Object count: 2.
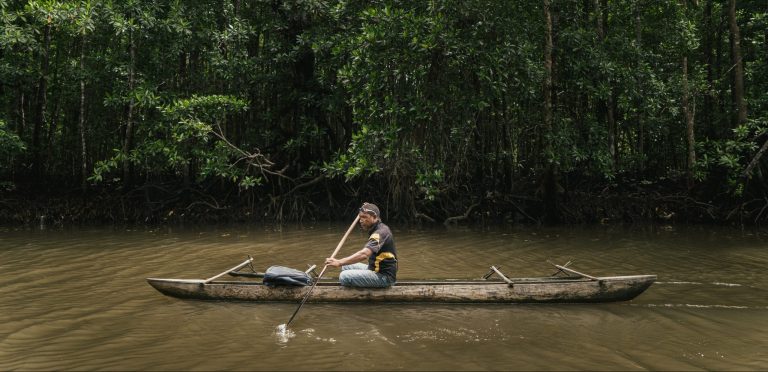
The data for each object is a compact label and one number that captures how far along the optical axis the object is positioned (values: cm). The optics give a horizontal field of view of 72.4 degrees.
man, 630
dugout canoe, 619
